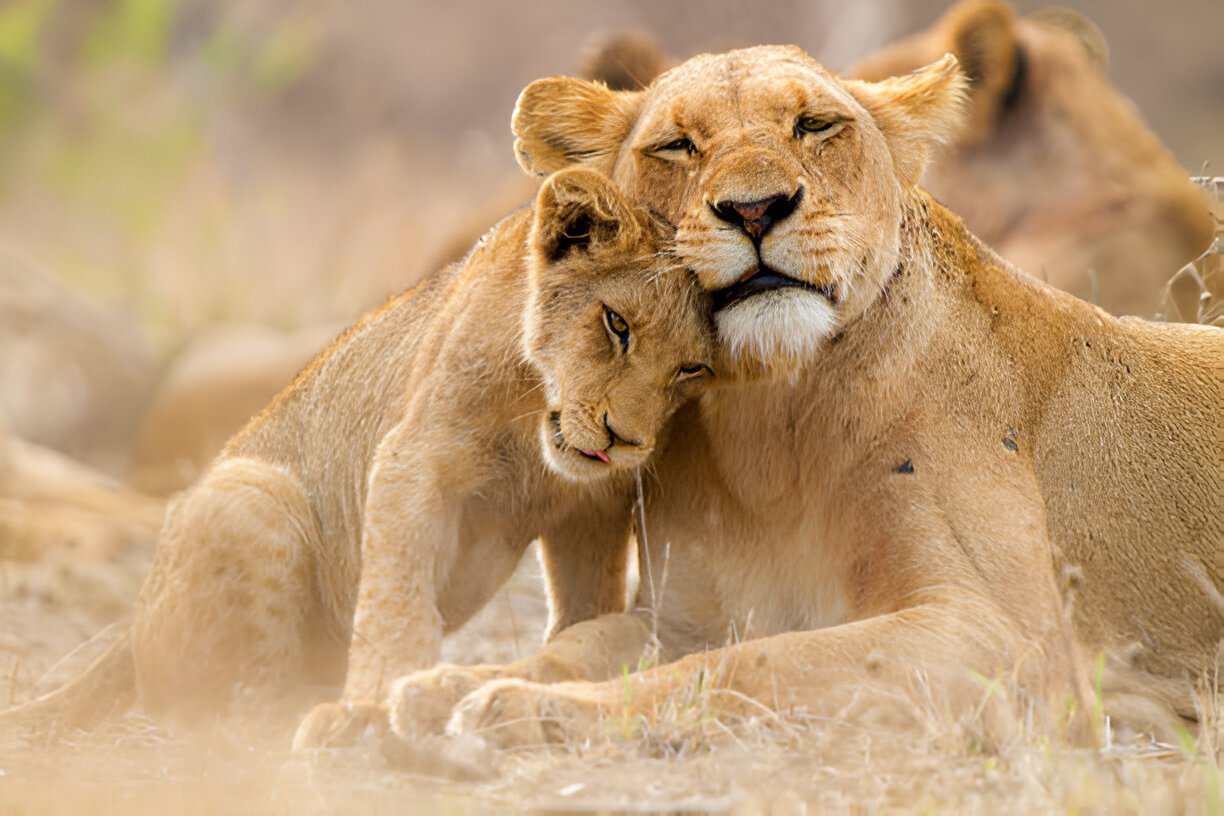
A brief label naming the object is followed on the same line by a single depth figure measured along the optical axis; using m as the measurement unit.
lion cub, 8.33
